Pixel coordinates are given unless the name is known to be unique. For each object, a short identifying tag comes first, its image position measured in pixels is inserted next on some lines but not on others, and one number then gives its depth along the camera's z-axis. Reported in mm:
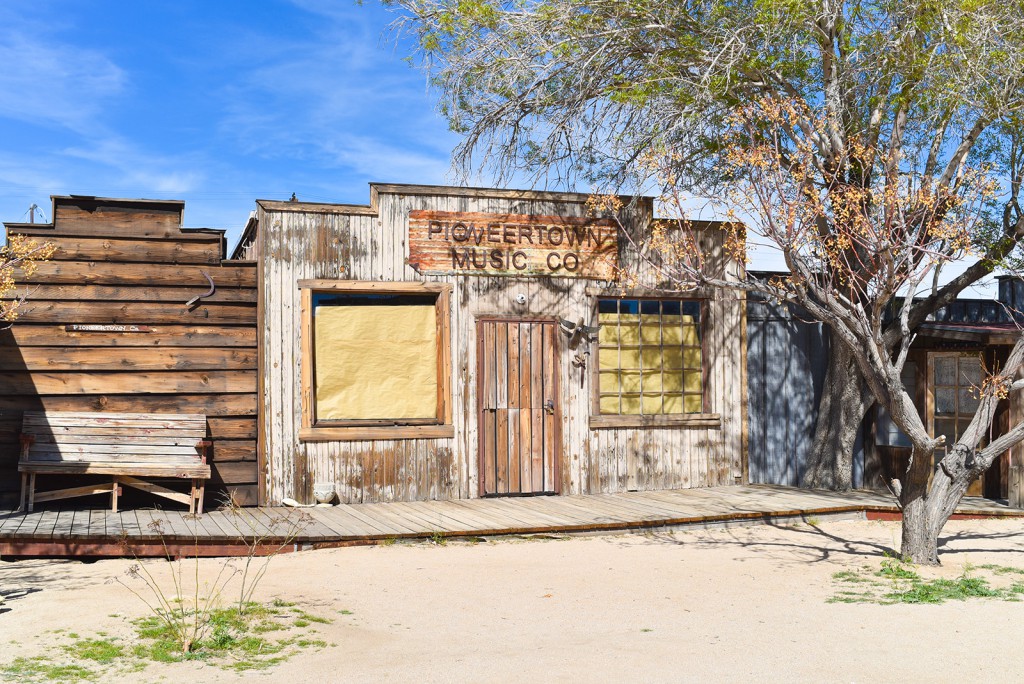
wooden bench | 9516
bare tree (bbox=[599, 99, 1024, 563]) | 8305
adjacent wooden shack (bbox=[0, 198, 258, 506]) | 9961
